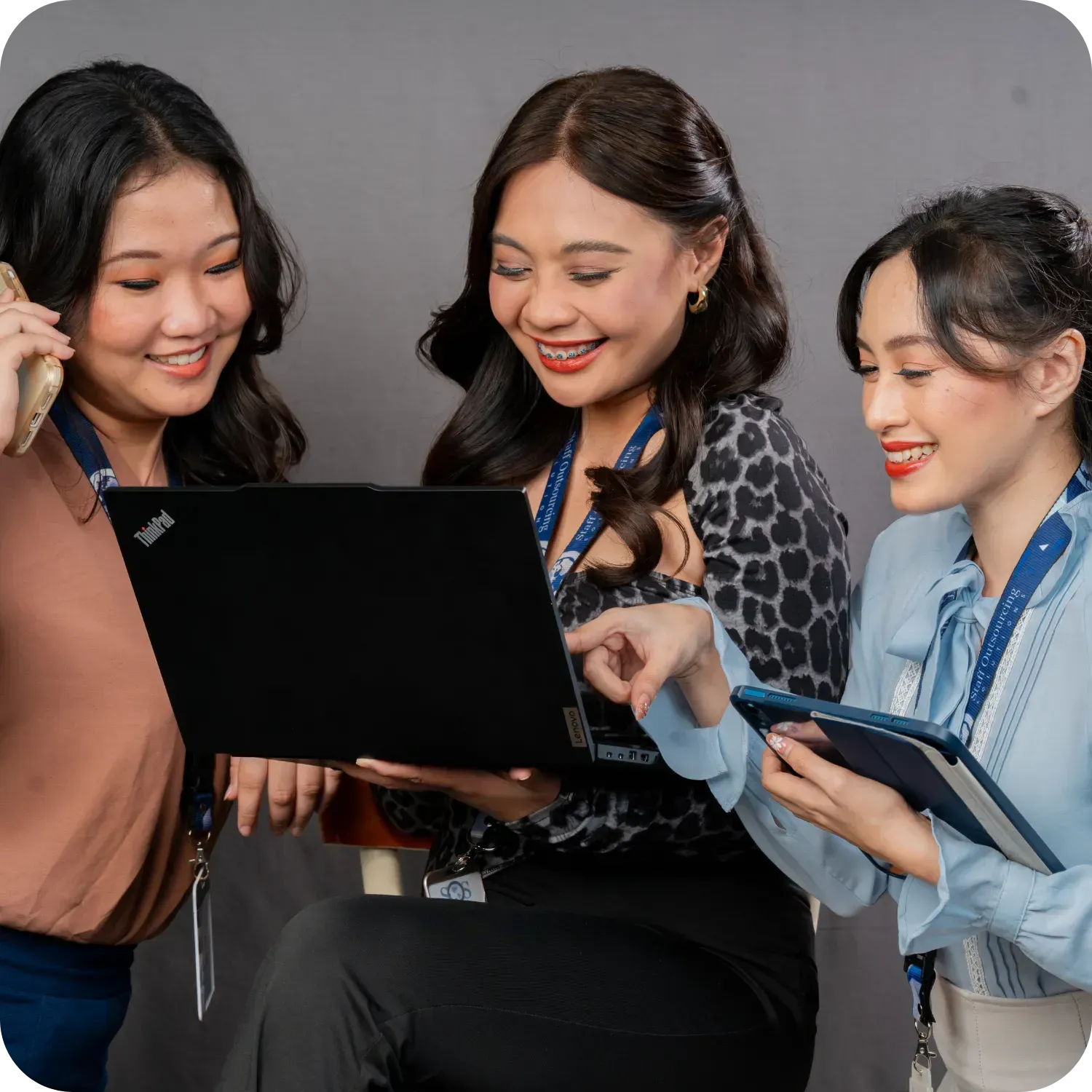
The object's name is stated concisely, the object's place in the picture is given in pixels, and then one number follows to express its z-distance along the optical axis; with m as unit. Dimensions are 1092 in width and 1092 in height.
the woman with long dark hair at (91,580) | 2.17
